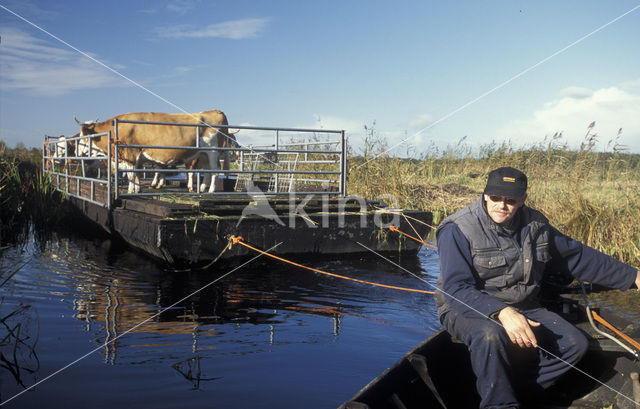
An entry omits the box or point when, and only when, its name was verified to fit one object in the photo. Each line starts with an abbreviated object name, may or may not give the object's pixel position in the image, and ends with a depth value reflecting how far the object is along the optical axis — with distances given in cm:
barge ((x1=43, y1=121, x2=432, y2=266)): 850
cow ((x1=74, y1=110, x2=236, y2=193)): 1314
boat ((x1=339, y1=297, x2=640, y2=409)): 364
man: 365
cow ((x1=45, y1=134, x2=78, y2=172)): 1660
